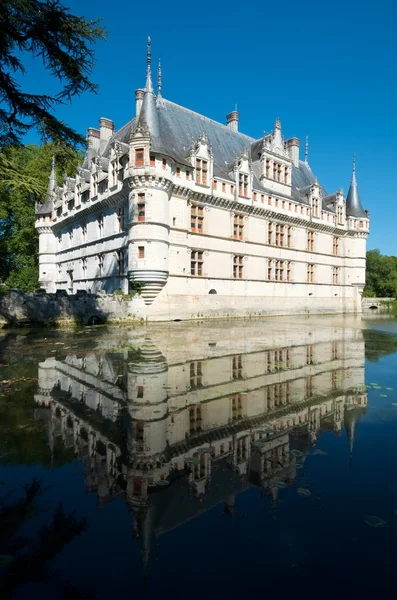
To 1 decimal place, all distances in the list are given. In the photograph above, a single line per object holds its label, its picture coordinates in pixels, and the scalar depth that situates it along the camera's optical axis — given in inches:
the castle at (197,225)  815.7
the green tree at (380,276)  2515.3
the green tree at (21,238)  1346.2
